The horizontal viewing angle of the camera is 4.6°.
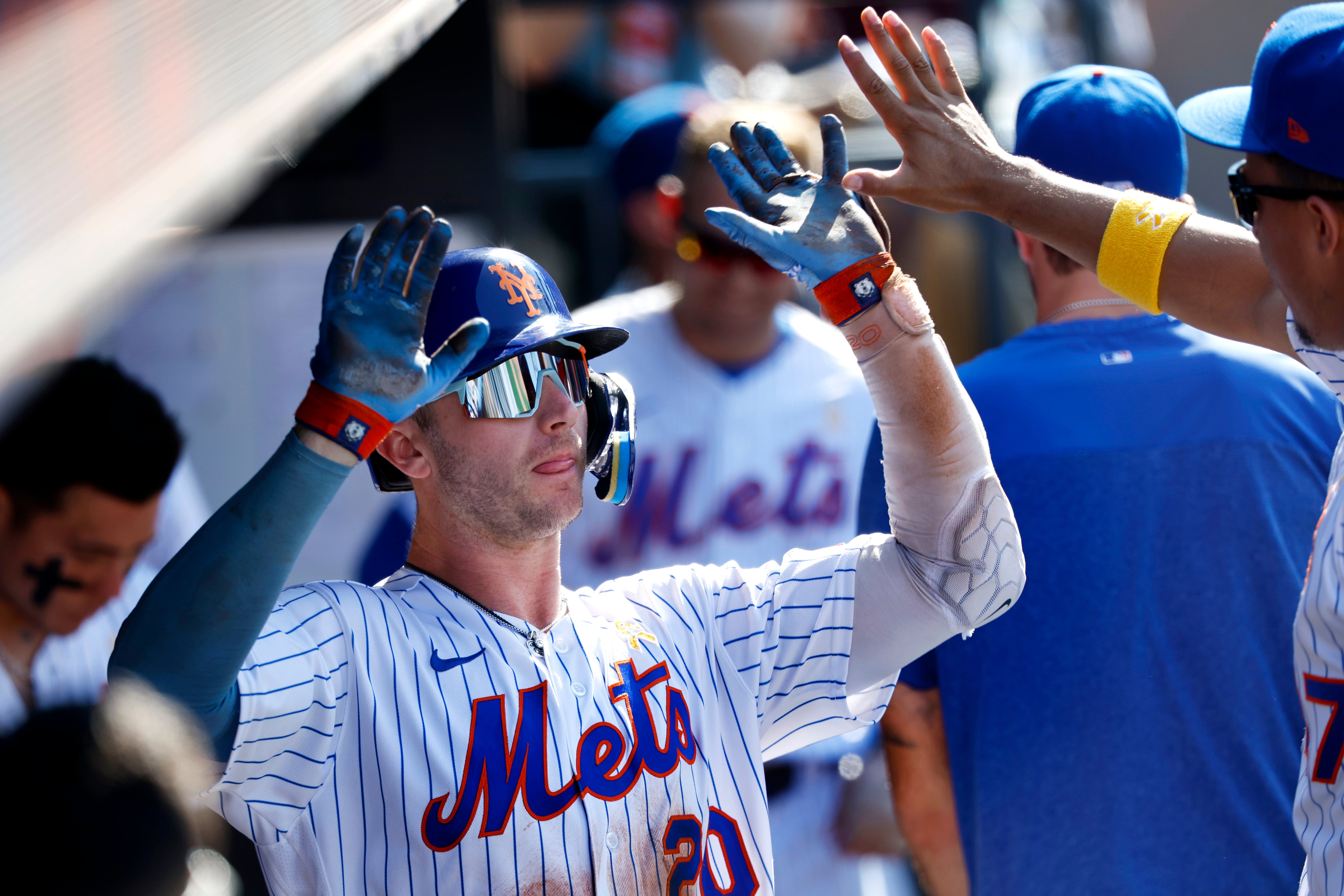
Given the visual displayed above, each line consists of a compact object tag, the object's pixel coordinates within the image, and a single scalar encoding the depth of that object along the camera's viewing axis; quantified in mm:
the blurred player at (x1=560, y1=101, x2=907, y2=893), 15614
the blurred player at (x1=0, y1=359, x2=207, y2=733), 15255
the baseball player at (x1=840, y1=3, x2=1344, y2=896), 14756
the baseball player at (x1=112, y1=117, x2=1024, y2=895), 14656
